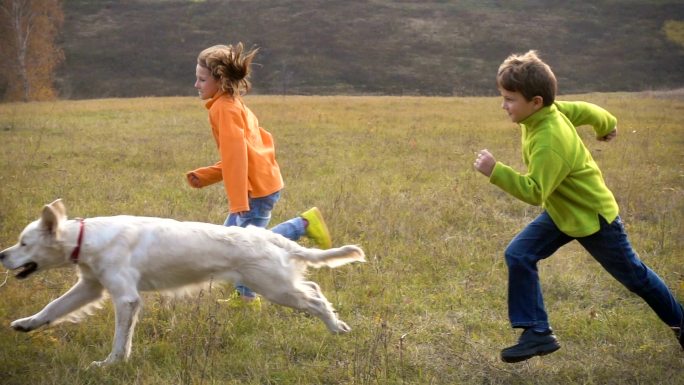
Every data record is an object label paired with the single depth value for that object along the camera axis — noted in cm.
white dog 431
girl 505
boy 401
